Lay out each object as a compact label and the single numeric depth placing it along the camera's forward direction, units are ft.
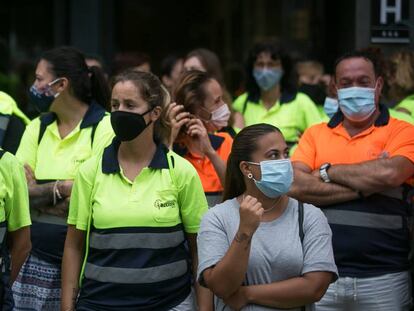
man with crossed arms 28.39
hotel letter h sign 35.79
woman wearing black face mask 25.01
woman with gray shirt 22.82
